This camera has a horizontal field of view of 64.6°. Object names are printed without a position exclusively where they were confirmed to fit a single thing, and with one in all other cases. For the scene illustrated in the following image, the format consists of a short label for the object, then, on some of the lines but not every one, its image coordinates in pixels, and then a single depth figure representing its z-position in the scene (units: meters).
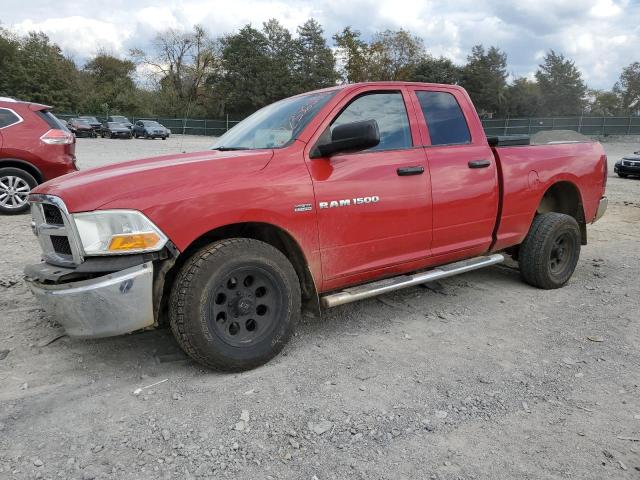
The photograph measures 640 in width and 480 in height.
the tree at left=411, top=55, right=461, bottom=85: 57.69
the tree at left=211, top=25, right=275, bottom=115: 57.25
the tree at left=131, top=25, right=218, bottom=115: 65.12
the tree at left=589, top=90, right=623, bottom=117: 75.07
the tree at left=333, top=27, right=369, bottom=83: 62.88
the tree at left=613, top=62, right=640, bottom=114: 73.81
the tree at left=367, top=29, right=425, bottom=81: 62.38
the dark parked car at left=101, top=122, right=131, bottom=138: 39.06
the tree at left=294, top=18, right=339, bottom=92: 58.12
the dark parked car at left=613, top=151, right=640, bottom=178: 16.98
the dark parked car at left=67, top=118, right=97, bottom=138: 38.78
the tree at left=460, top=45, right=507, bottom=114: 58.66
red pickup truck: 2.80
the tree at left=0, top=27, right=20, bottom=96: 53.56
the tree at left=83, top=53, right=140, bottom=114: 59.50
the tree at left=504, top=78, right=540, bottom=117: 61.41
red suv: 7.71
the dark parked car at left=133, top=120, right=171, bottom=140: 40.44
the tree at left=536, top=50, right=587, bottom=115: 68.00
